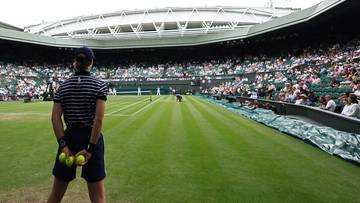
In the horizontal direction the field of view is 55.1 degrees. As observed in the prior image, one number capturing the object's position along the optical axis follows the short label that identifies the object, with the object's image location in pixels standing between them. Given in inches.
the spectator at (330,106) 543.5
